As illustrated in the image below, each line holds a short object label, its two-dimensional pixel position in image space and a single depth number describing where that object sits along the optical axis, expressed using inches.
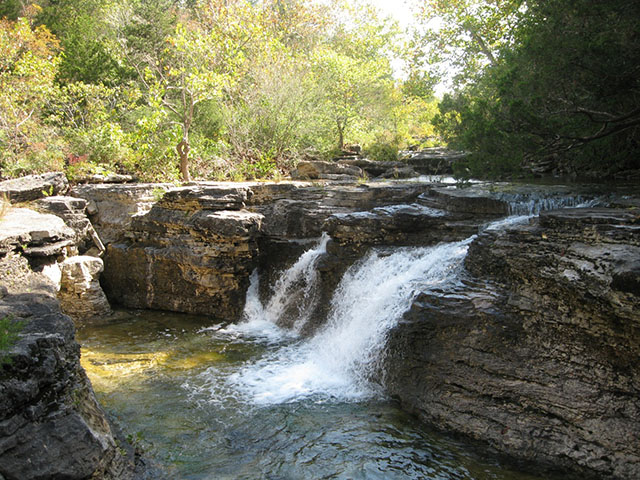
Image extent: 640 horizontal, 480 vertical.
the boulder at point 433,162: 571.5
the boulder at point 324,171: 498.0
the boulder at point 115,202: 390.3
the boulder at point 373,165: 561.6
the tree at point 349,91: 652.7
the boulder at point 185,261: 356.8
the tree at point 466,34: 651.5
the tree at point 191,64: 435.2
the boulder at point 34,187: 348.5
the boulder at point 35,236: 262.3
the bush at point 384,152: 643.5
